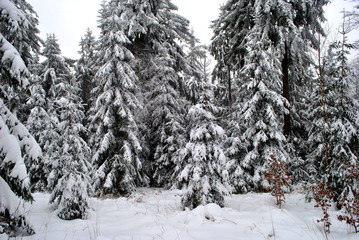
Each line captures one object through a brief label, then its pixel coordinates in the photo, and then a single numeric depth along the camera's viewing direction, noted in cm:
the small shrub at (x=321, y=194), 570
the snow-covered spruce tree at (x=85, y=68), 2367
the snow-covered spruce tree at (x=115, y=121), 1144
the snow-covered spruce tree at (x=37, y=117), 1387
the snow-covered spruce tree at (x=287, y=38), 1232
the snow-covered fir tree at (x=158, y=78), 1408
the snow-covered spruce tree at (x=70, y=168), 683
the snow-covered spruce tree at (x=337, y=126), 773
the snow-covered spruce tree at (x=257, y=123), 1066
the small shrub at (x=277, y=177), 759
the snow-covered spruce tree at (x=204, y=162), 758
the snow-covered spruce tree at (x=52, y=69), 1775
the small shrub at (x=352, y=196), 498
